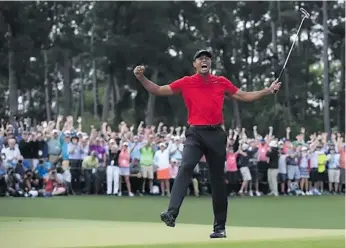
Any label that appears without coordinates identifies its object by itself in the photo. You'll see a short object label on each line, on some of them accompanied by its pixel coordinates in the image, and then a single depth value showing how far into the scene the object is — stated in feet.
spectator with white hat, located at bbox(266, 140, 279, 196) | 91.56
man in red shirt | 31.96
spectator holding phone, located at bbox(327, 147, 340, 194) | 97.81
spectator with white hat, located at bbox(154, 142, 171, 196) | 84.33
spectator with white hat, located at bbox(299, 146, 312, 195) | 95.91
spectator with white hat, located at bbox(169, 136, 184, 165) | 86.69
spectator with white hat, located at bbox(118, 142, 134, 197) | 83.05
